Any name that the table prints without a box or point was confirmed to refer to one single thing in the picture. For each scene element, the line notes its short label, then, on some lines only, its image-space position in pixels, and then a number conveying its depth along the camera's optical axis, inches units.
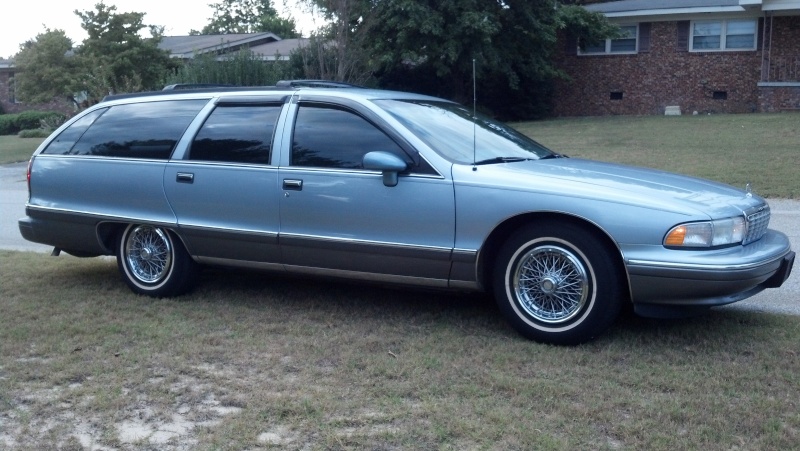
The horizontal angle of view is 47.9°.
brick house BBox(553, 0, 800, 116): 1079.6
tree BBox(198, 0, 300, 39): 2839.6
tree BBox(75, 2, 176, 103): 1248.8
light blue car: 201.9
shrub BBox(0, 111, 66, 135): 1514.5
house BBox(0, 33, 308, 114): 1362.0
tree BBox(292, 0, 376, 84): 864.3
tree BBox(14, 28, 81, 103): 1396.4
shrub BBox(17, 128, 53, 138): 1258.6
